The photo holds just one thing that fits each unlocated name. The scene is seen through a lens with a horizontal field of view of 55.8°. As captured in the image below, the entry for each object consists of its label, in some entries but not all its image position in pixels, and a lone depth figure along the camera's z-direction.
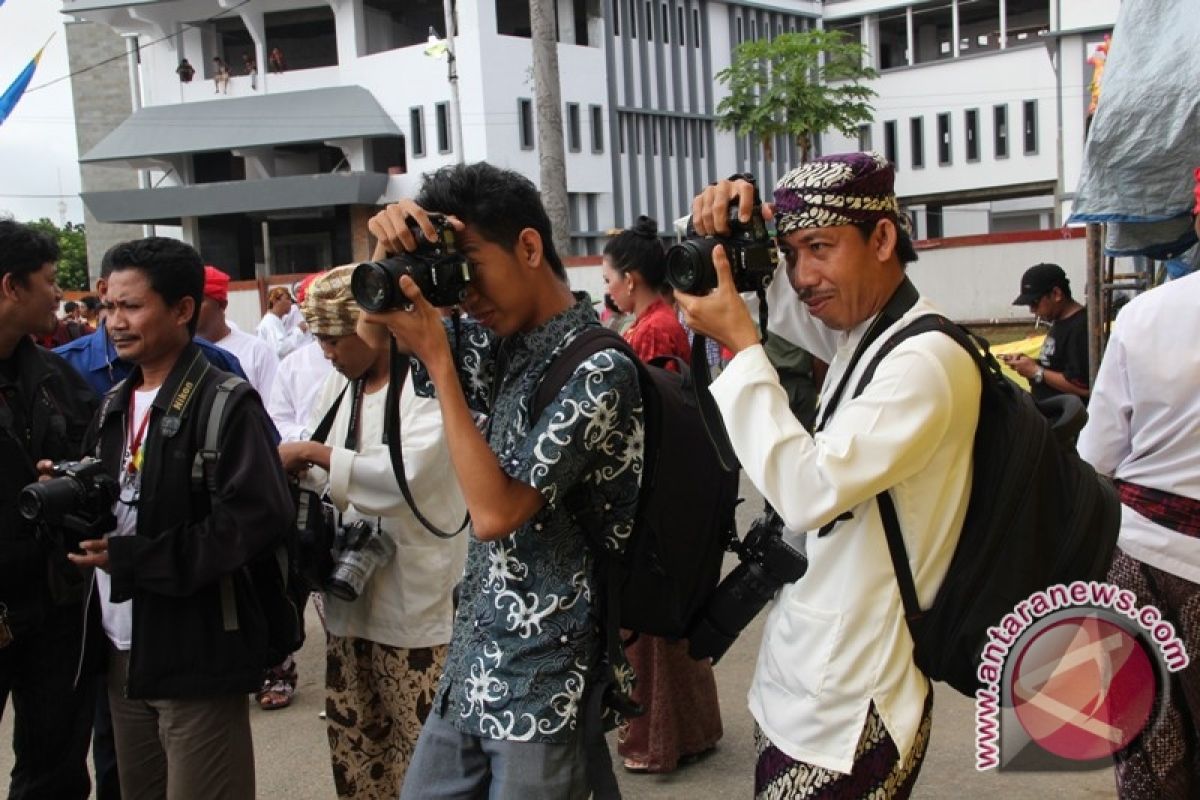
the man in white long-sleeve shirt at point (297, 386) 4.67
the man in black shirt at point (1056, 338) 6.02
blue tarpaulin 3.50
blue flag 11.78
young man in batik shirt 2.04
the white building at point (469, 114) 33.28
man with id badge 2.85
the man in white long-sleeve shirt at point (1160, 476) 2.72
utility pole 14.59
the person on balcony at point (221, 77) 35.28
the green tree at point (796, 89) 34.88
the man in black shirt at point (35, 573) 3.29
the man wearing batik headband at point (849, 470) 1.93
